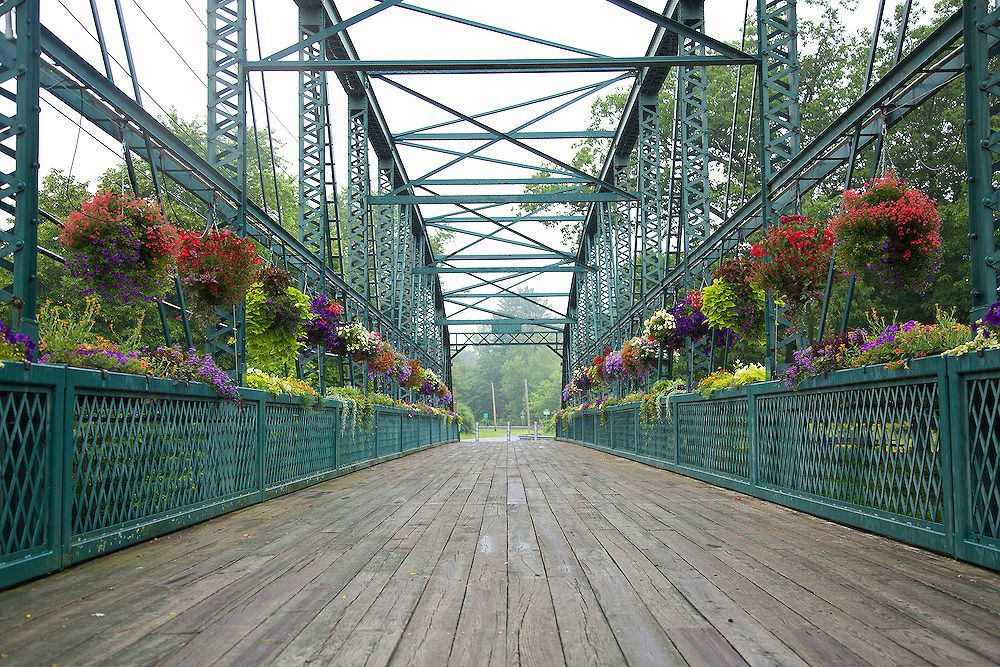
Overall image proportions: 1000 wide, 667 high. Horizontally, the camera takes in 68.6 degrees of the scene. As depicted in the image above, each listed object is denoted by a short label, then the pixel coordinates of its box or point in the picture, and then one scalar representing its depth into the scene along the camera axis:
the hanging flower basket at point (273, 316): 8.12
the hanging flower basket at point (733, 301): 8.05
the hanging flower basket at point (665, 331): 10.65
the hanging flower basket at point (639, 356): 12.29
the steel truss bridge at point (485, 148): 4.18
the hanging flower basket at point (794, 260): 6.25
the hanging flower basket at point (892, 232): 4.70
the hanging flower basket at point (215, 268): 6.41
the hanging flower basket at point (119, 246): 4.63
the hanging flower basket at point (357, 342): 11.61
